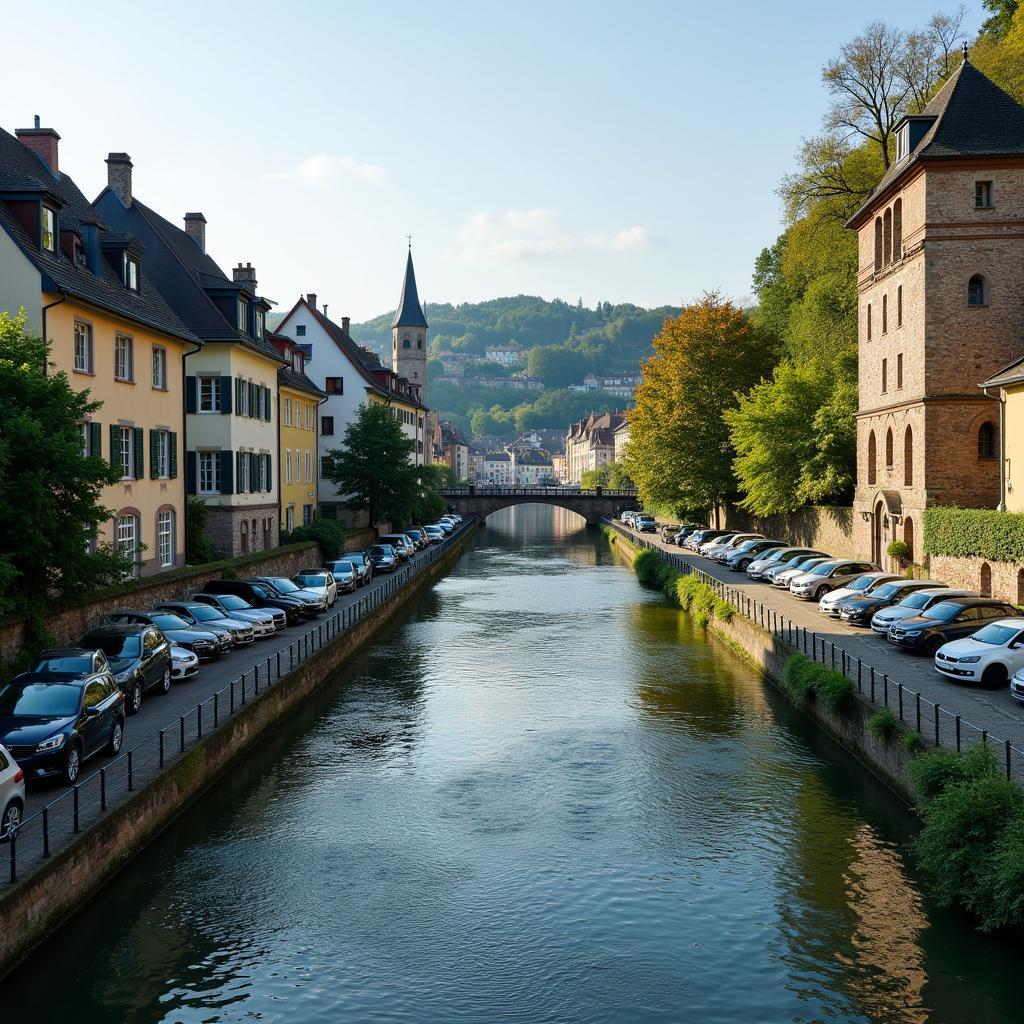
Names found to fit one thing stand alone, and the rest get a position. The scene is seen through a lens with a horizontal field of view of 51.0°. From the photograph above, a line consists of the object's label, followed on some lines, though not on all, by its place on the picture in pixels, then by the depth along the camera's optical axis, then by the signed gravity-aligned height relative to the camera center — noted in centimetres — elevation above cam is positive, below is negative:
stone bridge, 10650 -31
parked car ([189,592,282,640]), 2844 -304
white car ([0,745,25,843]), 1228 -343
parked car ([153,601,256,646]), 2631 -300
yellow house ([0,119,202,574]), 2608 +466
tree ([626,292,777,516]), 6281 +561
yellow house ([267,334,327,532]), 5078 +303
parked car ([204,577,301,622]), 3155 -297
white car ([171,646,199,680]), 2239 -346
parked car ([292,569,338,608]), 3612 -288
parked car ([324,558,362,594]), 4144 -299
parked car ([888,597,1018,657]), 2459 -298
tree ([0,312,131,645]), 1875 +28
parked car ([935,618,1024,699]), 2092 -322
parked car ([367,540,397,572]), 5016 -285
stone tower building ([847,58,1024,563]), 3500 +711
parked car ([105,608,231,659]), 2397 -306
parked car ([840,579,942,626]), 2941 -292
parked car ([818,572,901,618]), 3144 -284
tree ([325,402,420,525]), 5797 +162
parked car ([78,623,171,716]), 1961 -299
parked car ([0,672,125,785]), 1445 -313
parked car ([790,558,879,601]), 3650 -284
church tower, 12094 +1836
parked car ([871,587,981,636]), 2641 -281
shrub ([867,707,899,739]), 1738 -377
